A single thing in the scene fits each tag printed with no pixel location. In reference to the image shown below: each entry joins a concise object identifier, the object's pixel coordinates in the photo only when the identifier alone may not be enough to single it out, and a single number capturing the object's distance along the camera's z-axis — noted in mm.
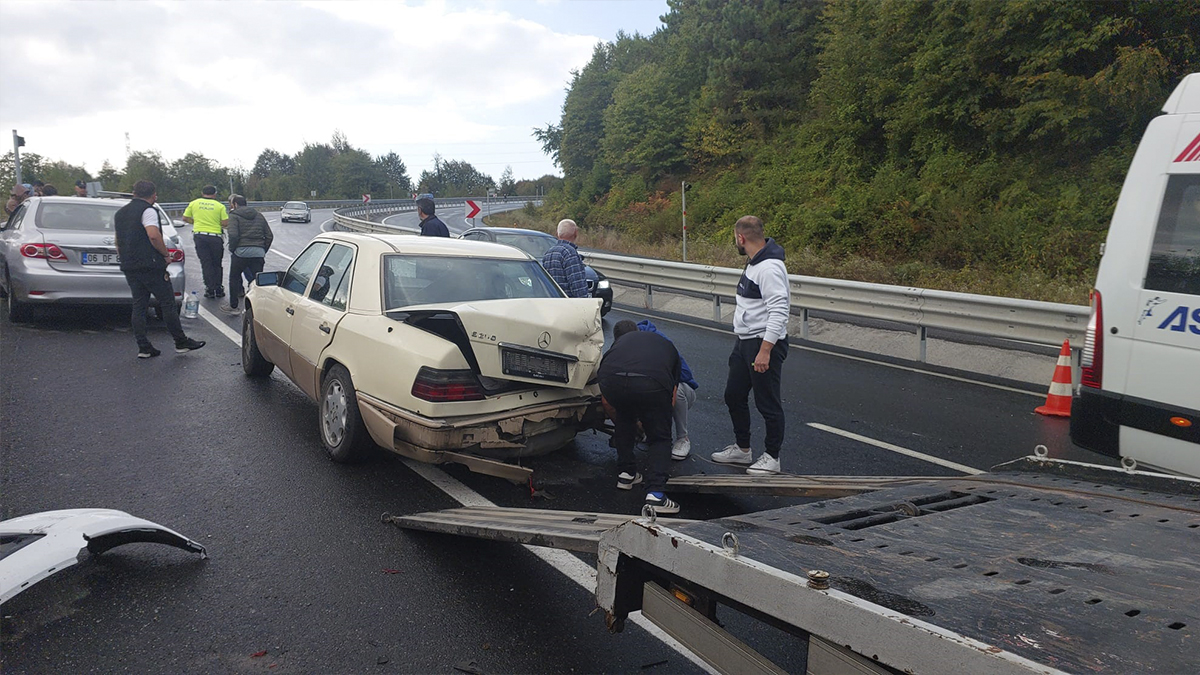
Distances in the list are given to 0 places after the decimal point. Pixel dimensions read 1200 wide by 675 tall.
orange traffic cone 7547
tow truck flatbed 1964
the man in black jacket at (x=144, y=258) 8703
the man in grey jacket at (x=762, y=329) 5520
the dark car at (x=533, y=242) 12992
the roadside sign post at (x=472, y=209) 28020
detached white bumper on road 3463
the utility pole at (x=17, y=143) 23047
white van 4371
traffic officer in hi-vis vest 12414
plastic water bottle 10727
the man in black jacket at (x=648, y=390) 5023
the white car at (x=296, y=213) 47156
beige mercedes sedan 4945
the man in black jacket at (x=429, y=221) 10781
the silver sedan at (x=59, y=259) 9688
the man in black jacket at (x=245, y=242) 11852
